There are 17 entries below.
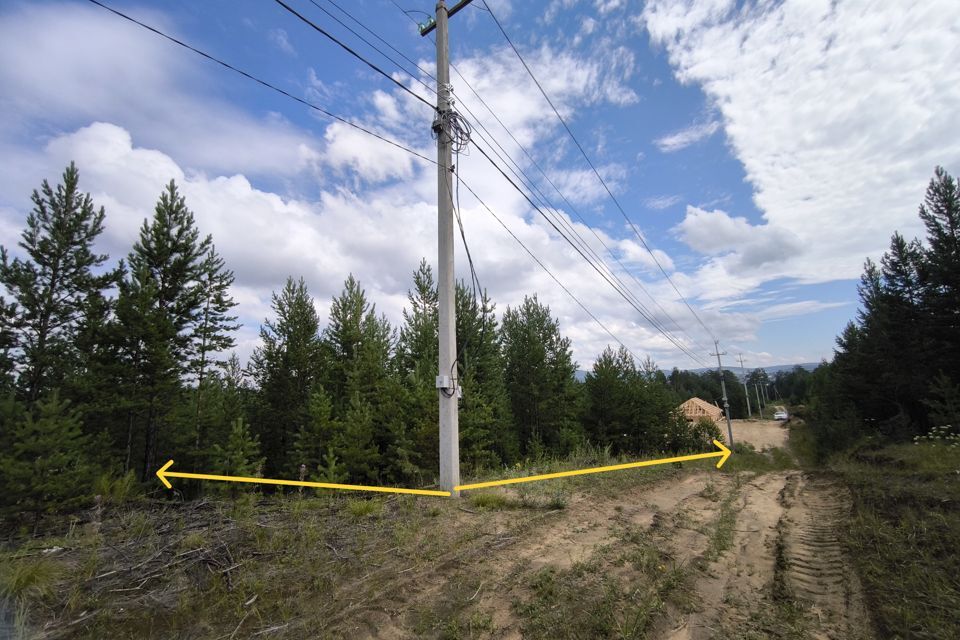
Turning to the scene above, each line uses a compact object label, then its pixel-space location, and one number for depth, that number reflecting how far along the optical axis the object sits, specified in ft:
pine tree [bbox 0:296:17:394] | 51.14
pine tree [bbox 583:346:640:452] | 87.10
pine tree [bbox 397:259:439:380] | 69.00
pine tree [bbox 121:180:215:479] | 56.29
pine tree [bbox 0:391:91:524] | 38.96
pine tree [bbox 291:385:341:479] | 61.77
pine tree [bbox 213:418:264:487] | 52.70
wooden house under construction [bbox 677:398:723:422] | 188.86
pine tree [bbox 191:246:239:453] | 65.79
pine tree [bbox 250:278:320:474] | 77.00
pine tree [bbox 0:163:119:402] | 52.54
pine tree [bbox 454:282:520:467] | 58.95
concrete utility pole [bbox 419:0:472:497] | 22.27
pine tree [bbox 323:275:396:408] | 71.41
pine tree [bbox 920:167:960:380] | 72.35
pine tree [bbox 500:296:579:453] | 81.66
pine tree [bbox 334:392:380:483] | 58.65
